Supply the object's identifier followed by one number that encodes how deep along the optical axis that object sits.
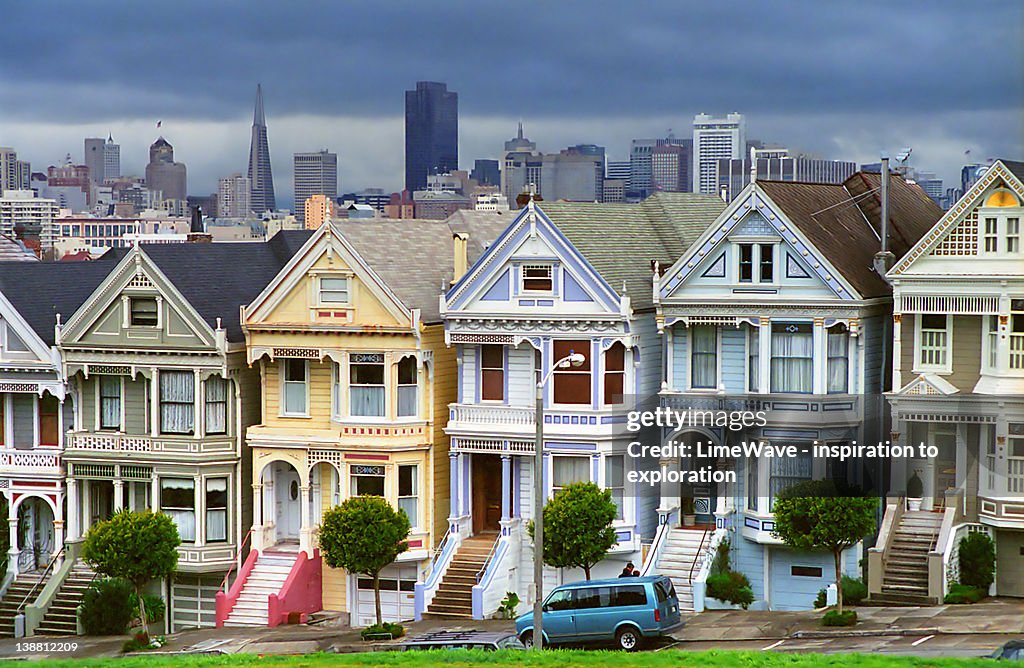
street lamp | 38.34
